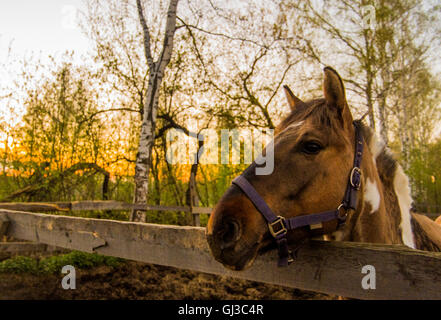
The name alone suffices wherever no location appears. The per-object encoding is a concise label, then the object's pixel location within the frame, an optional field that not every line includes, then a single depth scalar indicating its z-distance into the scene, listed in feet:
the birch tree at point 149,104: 22.66
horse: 4.39
